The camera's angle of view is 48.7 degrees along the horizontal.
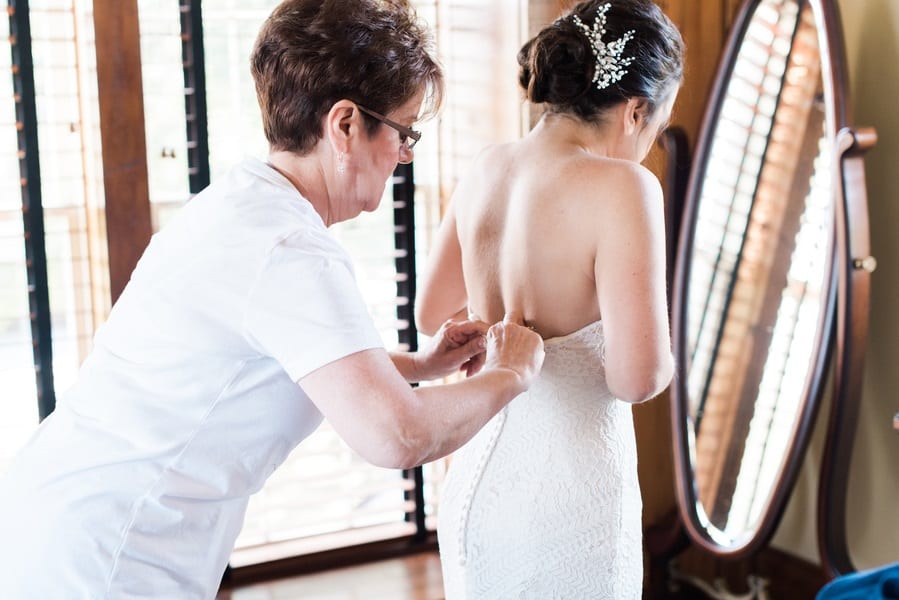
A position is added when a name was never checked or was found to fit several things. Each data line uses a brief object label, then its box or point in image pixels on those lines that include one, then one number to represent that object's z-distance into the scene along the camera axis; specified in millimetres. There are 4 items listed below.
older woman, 1045
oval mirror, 2227
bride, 1418
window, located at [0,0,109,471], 2322
